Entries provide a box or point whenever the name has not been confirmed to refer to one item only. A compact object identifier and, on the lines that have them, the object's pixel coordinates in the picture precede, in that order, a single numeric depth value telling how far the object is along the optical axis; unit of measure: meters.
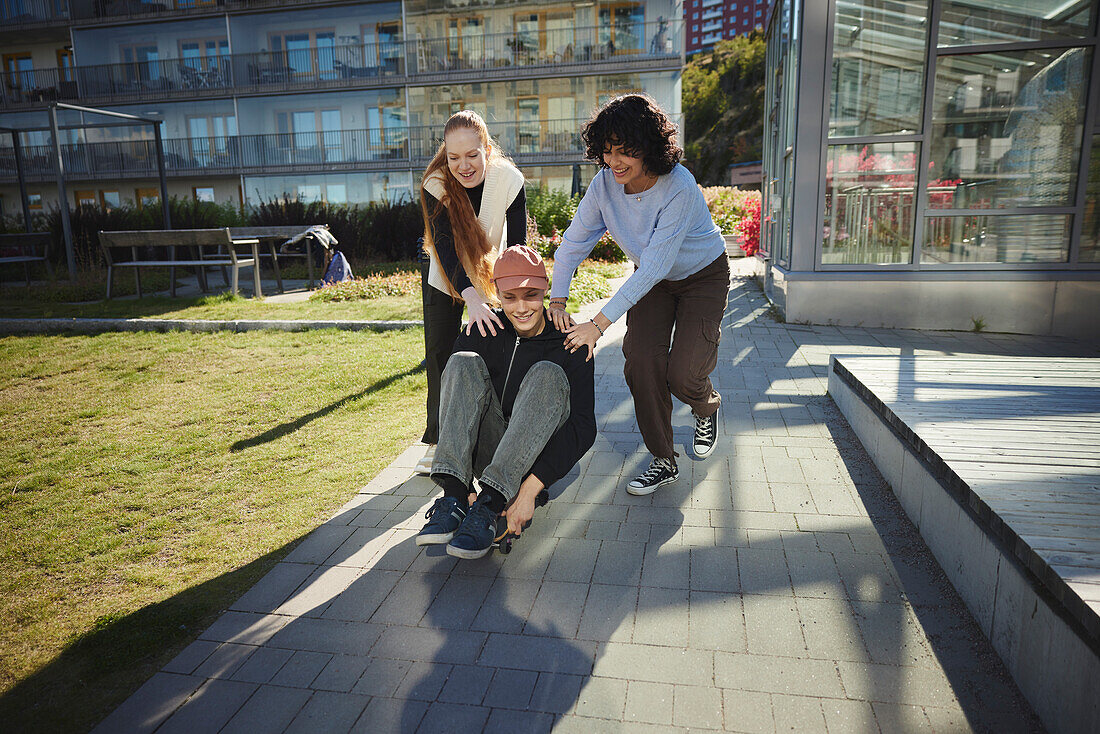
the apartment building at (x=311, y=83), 27.73
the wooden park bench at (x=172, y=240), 9.95
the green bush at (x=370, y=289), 10.37
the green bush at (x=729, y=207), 18.25
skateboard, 2.93
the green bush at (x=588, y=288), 9.77
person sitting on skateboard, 2.84
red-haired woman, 3.39
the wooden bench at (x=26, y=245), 13.08
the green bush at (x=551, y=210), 16.25
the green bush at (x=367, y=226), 15.63
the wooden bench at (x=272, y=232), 12.22
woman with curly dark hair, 3.12
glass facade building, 7.59
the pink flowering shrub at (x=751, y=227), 16.00
